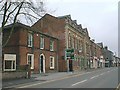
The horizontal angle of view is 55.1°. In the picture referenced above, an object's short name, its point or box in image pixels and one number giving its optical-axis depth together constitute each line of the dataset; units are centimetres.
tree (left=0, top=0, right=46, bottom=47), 1147
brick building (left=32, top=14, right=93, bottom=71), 2217
